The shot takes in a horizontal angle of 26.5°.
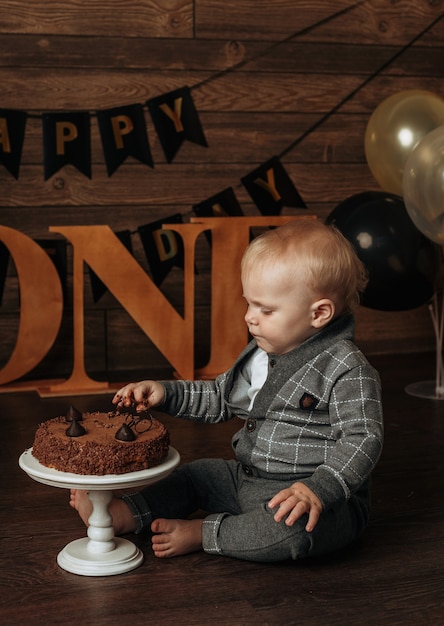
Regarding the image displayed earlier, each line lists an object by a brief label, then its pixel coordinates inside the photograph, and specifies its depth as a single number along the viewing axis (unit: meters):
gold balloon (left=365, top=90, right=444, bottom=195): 2.74
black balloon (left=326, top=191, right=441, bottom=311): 2.63
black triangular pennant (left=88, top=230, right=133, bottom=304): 3.05
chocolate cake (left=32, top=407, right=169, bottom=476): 1.44
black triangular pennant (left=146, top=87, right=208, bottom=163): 3.07
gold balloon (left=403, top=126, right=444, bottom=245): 2.41
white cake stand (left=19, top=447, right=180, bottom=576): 1.44
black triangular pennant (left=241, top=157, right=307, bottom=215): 3.20
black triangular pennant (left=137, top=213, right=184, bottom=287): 3.10
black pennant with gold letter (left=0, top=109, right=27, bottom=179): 2.93
